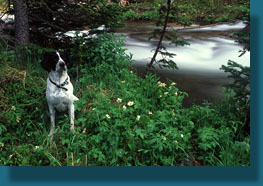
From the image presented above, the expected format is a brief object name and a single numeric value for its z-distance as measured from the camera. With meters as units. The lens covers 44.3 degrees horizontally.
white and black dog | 3.19
